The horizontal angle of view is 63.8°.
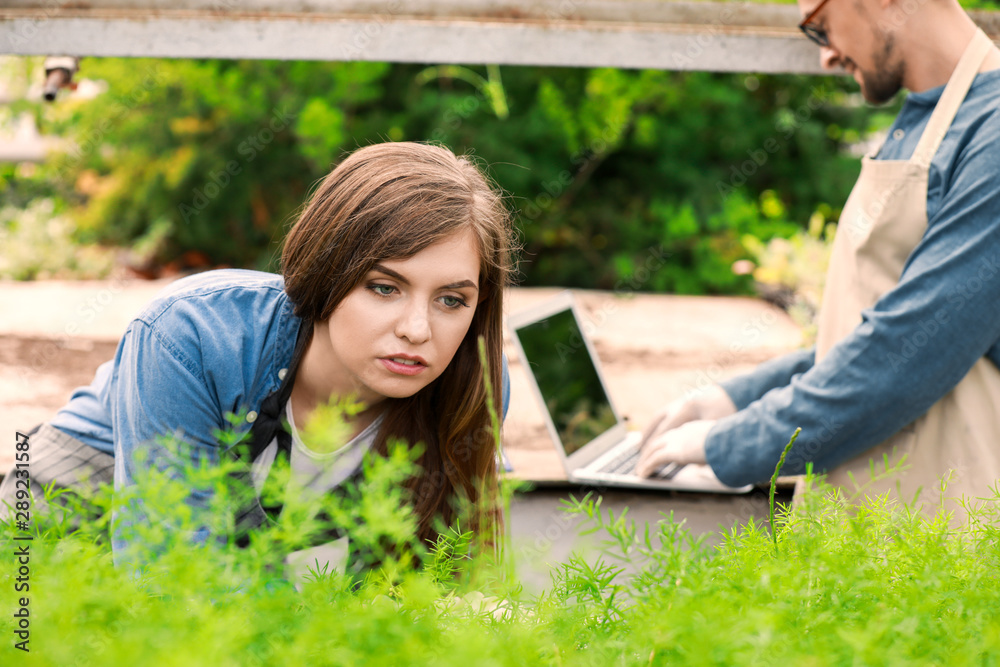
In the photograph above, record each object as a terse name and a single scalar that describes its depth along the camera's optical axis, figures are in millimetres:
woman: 1453
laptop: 2223
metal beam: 2254
